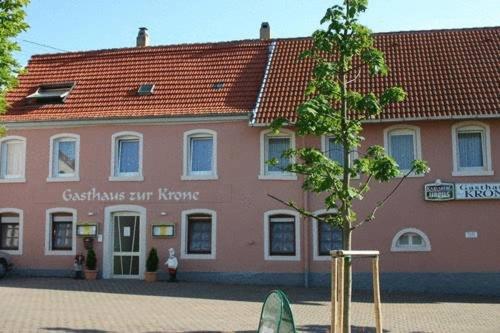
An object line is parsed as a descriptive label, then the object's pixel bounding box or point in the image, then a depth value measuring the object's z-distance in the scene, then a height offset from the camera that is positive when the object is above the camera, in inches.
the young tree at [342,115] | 392.2 +79.4
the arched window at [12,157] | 885.8 +116.1
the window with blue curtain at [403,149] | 797.2 +117.5
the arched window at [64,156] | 871.7 +115.8
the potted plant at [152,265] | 813.2 -29.0
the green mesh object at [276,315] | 297.4 -34.7
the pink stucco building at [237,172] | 772.0 +90.7
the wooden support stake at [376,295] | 346.6 -27.9
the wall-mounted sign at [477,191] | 759.7 +62.7
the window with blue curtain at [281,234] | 806.5 +11.0
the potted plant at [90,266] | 826.2 -31.3
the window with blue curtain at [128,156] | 860.0 +114.2
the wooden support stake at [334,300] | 327.3 -29.1
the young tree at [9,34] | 489.4 +158.0
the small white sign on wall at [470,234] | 764.0 +12.0
